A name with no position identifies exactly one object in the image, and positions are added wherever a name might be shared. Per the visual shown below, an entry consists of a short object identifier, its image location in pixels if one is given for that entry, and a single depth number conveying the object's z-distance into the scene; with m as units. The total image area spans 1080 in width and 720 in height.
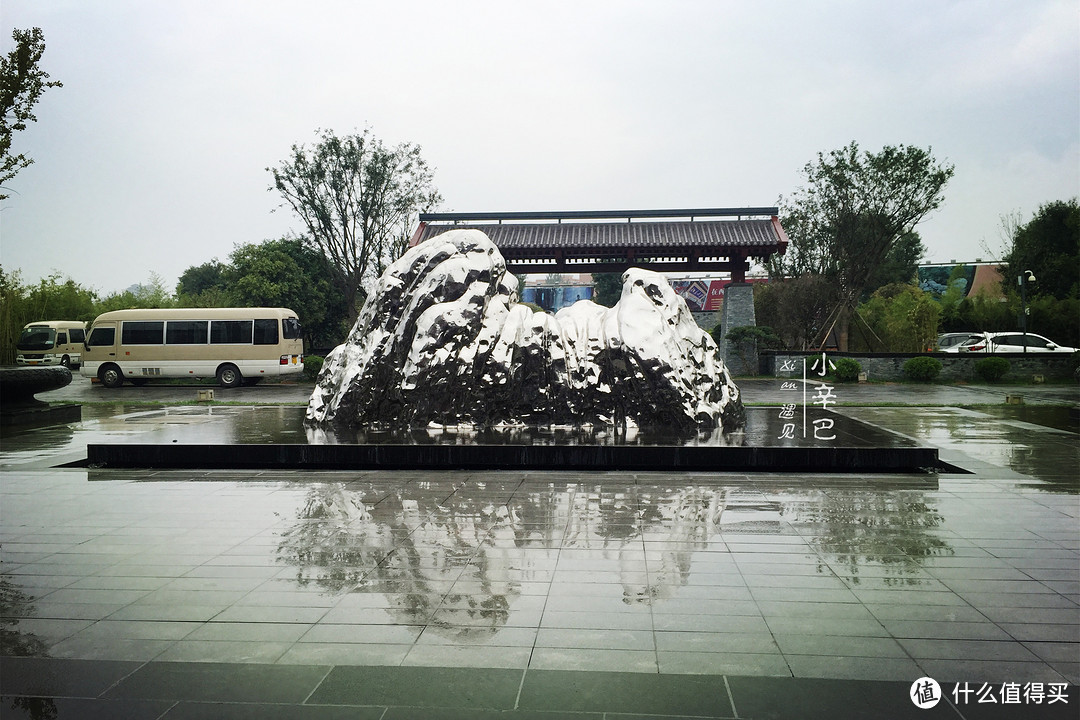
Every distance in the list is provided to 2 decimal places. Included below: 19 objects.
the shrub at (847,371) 20.75
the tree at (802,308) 26.19
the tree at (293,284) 26.31
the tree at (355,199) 24.20
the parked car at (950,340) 27.47
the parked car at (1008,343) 24.23
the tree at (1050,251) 28.47
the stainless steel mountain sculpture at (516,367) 8.30
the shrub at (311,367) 22.06
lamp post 22.65
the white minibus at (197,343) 19.94
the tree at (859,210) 23.89
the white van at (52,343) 23.45
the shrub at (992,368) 19.81
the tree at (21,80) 10.02
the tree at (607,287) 46.34
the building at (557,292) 47.97
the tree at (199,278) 46.38
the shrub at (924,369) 20.23
